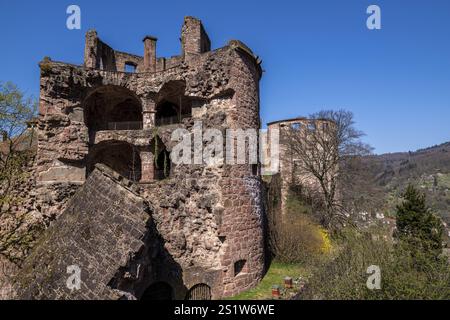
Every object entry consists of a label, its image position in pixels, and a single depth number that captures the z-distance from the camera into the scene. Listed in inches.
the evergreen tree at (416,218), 691.4
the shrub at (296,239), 644.7
